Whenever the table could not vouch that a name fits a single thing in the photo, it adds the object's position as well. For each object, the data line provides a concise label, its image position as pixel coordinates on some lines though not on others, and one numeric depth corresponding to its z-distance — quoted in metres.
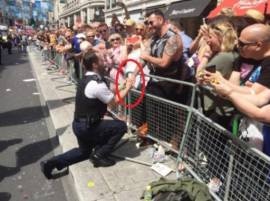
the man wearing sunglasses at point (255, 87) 1.56
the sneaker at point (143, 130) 3.14
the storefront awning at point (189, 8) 8.47
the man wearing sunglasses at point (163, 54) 2.67
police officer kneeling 2.62
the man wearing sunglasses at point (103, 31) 5.09
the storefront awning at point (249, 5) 3.79
